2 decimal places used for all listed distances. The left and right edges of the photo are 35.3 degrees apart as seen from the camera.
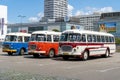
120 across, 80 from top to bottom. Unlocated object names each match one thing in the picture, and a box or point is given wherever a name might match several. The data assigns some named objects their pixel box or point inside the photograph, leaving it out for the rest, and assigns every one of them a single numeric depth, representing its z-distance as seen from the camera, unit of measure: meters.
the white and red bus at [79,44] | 14.58
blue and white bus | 18.82
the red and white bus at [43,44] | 16.39
